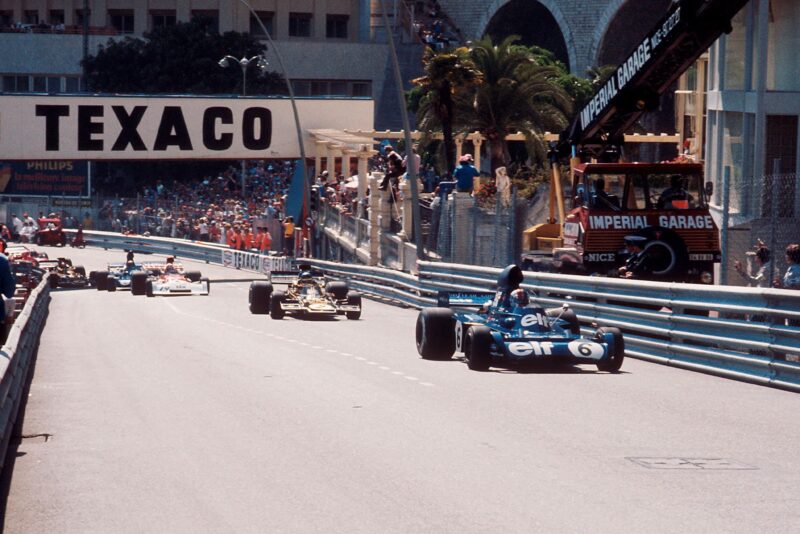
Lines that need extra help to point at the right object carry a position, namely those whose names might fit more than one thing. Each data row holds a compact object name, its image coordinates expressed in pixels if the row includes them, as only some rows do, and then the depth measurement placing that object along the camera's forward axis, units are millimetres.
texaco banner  54312
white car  39531
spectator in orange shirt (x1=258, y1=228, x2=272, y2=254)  55125
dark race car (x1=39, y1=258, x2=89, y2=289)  45906
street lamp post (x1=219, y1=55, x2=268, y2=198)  62553
